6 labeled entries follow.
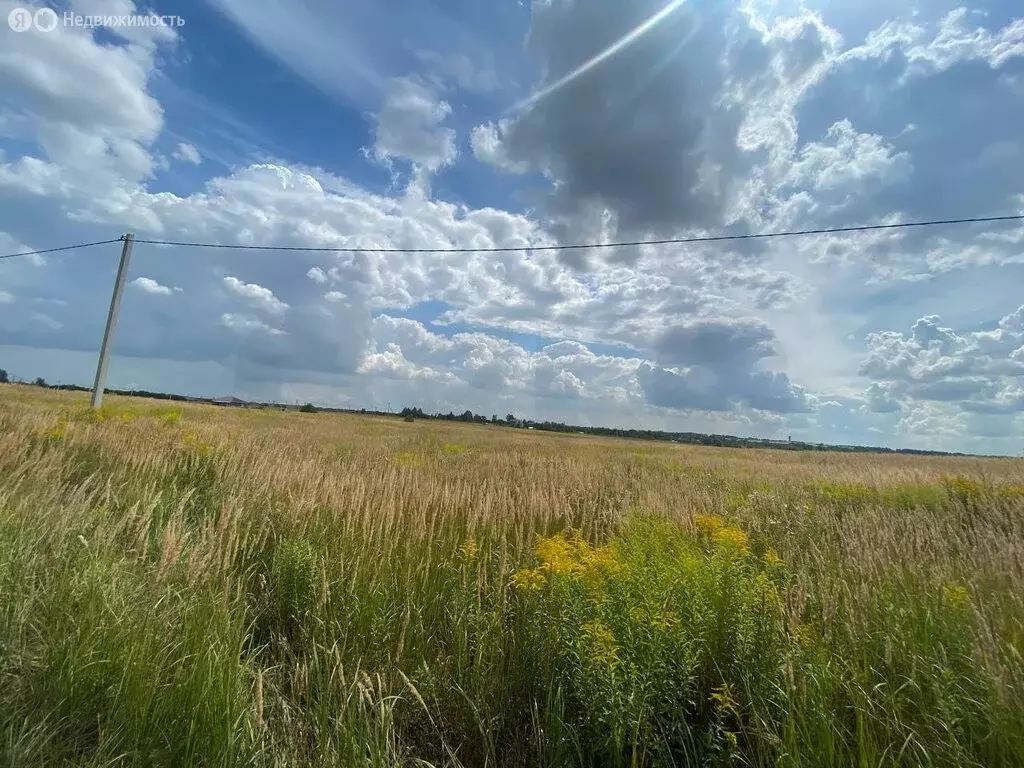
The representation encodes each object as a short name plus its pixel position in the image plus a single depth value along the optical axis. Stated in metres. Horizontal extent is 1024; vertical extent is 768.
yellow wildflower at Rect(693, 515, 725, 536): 5.36
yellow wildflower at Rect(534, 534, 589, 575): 3.33
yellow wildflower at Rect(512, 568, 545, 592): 3.34
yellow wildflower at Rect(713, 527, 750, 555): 4.07
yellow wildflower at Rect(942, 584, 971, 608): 3.14
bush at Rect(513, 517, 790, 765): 2.31
